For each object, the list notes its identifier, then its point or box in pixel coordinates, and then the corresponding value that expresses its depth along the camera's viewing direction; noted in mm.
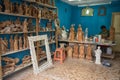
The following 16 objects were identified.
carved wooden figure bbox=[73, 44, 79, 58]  3300
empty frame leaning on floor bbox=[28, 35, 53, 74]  2264
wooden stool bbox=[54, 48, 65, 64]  2891
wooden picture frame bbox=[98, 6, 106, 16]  4460
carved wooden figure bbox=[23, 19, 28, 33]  2308
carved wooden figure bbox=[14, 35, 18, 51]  2162
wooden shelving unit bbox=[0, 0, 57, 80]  1936
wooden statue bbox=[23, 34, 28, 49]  2349
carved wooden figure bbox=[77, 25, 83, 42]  3260
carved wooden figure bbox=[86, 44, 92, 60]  3170
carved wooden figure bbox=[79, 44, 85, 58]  3241
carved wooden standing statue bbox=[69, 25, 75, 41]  3375
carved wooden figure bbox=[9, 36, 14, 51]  2120
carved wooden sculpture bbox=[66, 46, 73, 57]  3378
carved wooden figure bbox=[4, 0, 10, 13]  1948
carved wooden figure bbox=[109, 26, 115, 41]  3311
